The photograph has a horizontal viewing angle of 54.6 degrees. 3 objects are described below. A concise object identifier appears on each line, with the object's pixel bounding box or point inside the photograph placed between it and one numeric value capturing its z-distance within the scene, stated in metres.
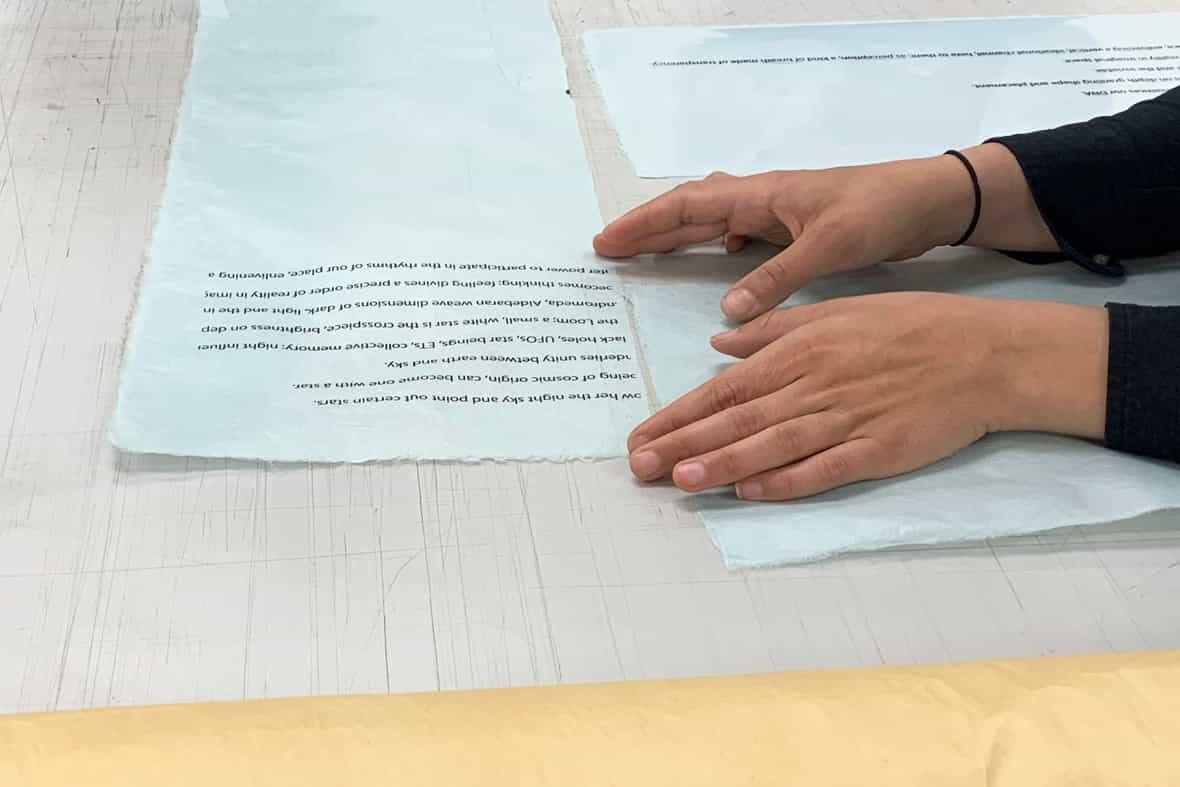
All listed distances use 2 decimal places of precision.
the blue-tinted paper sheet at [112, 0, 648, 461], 0.60
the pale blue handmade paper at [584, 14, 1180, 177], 0.82
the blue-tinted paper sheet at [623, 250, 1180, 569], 0.55
